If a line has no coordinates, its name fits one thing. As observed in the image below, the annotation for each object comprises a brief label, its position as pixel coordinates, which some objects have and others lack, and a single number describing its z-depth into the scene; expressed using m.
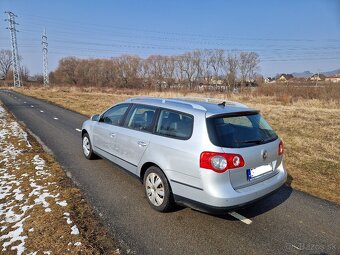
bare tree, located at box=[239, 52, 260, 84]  68.85
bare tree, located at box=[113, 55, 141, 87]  79.62
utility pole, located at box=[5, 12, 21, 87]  62.84
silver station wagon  3.20
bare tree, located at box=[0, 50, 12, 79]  105.38
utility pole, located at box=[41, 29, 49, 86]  58.88
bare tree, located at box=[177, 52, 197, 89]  80.44
